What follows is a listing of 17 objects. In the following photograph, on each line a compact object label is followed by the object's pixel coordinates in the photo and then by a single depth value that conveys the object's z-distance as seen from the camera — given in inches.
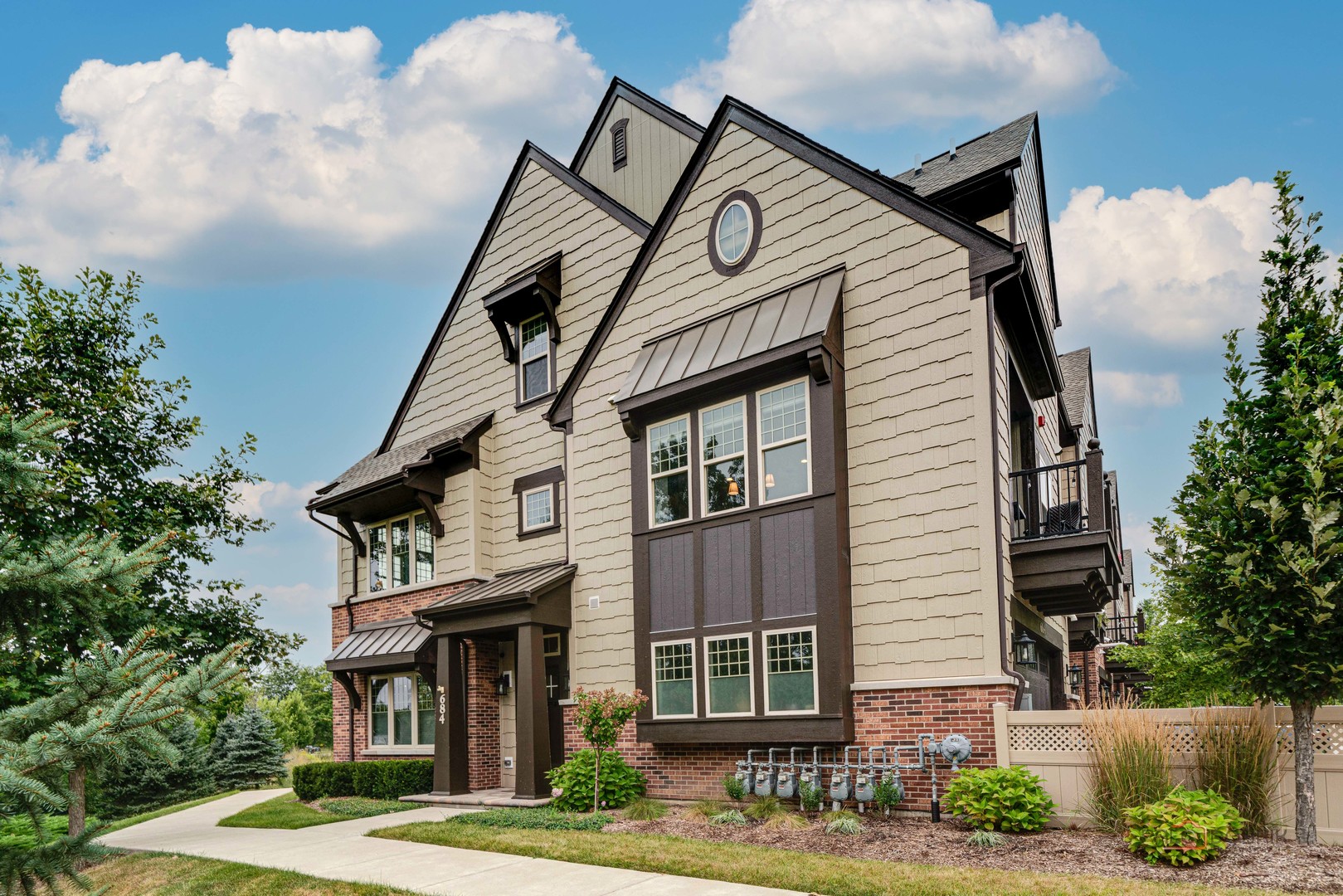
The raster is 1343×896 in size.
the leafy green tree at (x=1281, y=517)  340.2
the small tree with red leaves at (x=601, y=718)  509.4
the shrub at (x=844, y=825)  401.7
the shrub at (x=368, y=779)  658.2
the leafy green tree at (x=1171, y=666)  812.0
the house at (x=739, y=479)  450.0
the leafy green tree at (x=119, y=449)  598.5
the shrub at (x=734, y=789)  478.6
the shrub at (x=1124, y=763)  369.7
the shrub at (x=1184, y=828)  323.0
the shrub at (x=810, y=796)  449.1
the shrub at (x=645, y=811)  473.4
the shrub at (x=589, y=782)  515.8
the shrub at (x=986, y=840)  366.6
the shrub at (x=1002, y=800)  381.7
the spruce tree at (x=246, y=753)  996.6
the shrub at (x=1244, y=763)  354.9
